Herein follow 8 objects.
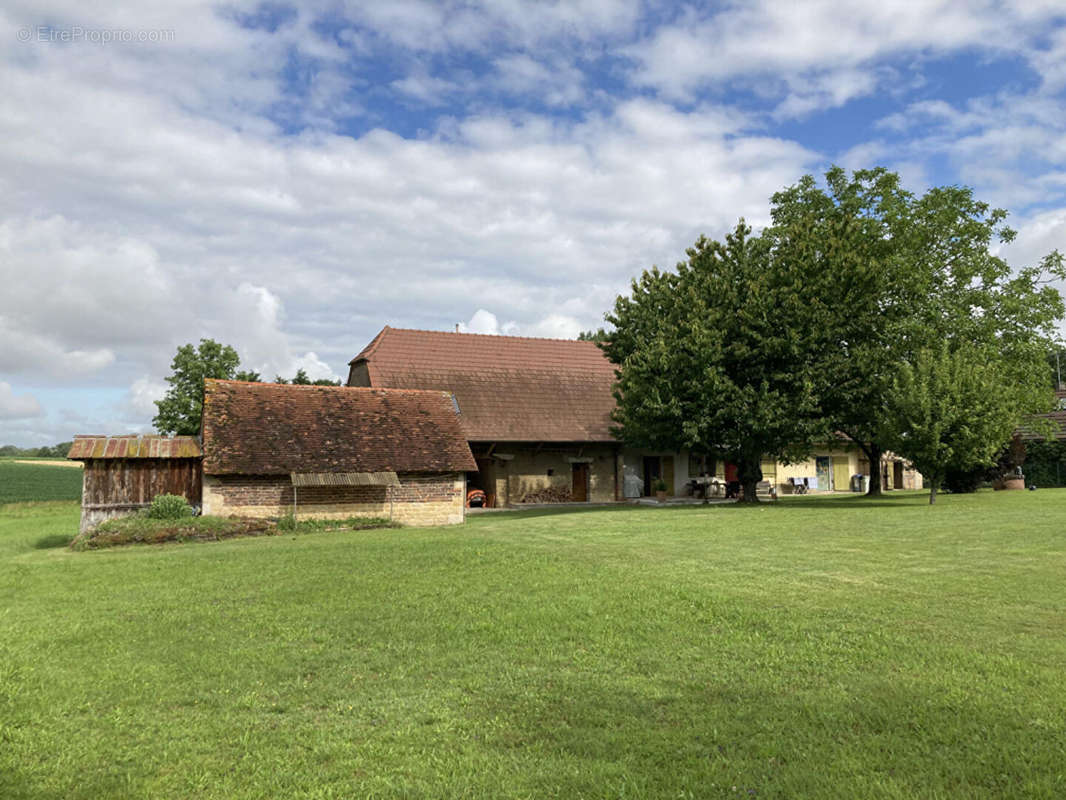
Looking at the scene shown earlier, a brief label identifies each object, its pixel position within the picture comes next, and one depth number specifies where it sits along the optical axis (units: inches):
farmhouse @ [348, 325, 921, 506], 1218.6
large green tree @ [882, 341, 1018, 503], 913.5
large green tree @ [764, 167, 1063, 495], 1000.9
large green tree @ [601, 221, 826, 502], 946.7
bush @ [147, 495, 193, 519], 770.8
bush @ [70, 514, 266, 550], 696.4
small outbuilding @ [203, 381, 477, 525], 824.9
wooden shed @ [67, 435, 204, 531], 793.6
